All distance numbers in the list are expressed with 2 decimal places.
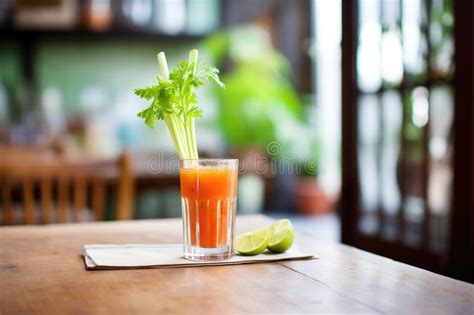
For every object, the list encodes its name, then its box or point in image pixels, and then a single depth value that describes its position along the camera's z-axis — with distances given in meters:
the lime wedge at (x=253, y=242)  1.14
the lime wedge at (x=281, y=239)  1.15
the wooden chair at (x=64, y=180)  2.02
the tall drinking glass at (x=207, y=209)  1.11
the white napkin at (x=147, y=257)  1.07
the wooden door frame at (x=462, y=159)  2.20
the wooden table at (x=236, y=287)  0.81
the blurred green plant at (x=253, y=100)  6.06
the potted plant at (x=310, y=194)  5.99
